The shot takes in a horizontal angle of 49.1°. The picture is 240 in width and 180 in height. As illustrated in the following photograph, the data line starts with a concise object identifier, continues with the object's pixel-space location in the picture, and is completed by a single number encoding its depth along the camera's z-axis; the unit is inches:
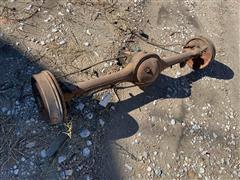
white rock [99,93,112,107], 72.7
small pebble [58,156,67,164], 65.6
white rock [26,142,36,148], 65.9
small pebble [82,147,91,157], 67.3
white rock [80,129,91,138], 68.9
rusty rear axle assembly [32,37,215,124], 61.2
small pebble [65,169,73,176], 64.9
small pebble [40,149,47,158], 65.5
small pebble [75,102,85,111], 71.1
